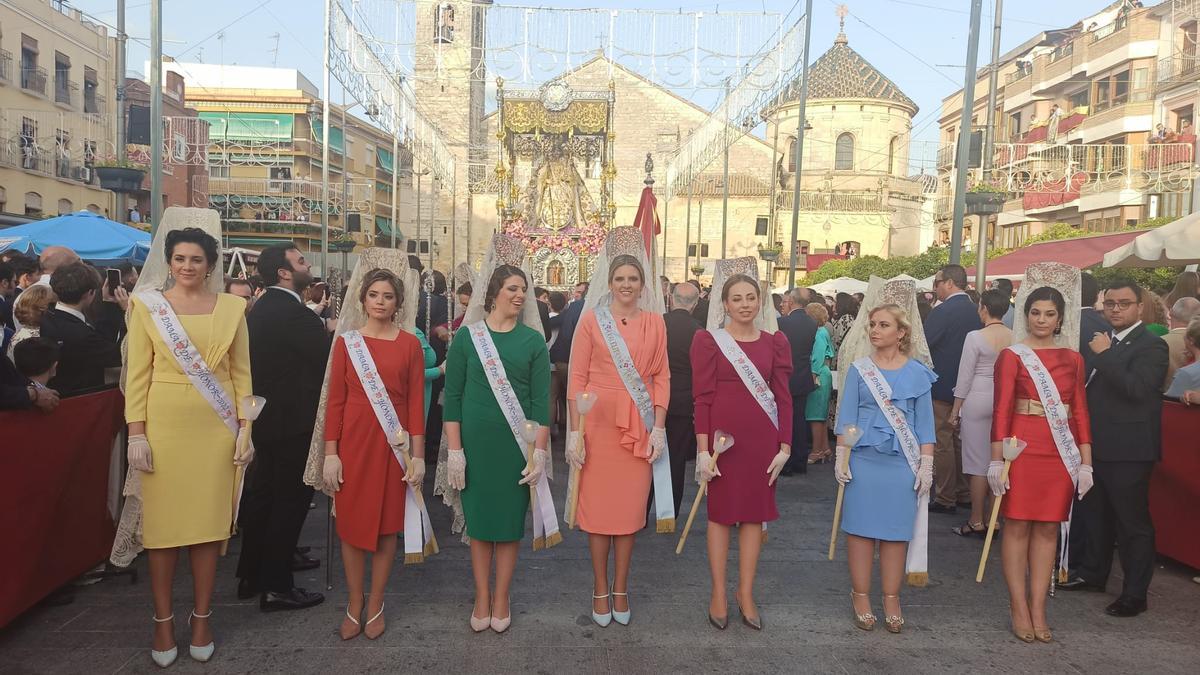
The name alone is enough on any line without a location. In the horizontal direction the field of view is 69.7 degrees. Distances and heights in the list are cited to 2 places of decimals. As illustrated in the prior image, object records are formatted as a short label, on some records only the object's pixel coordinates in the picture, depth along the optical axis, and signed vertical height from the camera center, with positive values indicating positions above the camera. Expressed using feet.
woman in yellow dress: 12.78 -2.20
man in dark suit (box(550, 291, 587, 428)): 31.04 -2.14
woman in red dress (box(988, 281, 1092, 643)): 14.40 -2.62
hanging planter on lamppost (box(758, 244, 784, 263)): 92.04 +4.57
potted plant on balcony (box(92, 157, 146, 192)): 36.52 +4.16
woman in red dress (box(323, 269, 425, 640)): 13.79 -2.51
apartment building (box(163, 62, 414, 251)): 130.93 +19.24
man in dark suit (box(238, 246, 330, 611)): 15.30 -2.61
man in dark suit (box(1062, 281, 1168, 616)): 15.55 -2.30
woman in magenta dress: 14.75 -2.35
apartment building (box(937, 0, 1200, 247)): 79.66 +20.44
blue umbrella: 36.19 +1.41
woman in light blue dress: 14.48 -2.60
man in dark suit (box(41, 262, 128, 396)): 16.12 -1.19
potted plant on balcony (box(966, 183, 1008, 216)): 38.73 +4.74
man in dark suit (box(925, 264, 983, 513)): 23.44 -1.76
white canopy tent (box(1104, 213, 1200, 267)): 27.55 +2.16
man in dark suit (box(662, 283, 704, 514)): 21.48 -2.64
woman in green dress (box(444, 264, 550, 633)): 14.10 -2.35
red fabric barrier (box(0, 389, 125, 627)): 13.50 -3.83
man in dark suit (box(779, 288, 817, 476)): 27.68 -2.54
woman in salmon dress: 14.66 -2.46
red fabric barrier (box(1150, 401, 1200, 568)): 17.65 -3.74
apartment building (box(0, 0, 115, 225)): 80.79 +16.46
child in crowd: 14.03 -1.46
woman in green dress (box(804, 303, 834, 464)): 29.66 -3.42
